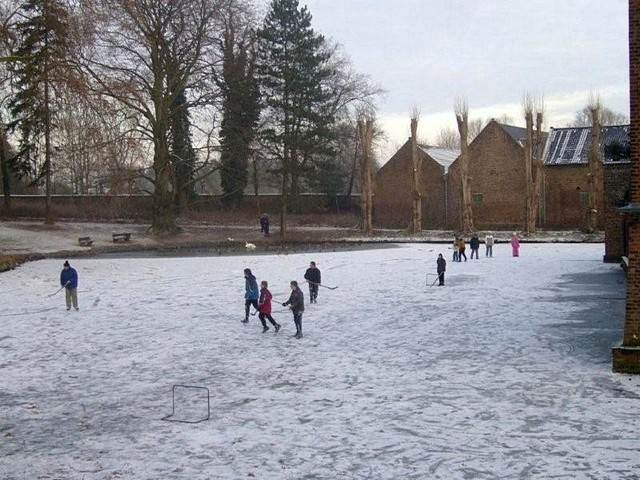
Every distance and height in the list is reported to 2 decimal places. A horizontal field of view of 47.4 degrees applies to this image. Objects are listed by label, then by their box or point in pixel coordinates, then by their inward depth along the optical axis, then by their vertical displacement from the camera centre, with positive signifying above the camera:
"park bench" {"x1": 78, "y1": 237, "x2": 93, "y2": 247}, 45.28 -1.04
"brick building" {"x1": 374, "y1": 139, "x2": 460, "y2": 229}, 61.97 +2.76
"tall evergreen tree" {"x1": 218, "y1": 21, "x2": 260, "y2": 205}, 47.84 +8.49
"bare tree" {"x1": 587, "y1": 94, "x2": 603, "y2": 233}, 48.94 +3.09
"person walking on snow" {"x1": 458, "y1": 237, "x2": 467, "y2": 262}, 34.55 -1.23
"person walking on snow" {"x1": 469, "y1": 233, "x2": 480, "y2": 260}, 36.00 -1.10
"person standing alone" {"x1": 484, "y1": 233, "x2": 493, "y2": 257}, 36.91 -1.24
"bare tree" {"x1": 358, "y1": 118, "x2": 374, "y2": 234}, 55.47 +3.71
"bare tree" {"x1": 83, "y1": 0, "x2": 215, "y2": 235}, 43.25 +10.47
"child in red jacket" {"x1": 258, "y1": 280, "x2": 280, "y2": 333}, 19.38 -2.25
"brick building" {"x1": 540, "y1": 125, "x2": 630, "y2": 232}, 54.59 +3.30
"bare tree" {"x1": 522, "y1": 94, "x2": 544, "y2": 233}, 50.92 +3.79
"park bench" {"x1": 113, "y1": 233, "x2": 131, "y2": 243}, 47.58 -0.79
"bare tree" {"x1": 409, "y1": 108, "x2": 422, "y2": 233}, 54.44 +3.27
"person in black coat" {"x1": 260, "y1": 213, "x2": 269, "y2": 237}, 52.16 -0.09
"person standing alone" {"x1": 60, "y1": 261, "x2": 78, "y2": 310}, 22.72 -1.81
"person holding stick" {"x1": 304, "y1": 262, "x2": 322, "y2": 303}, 23.61 -1.85
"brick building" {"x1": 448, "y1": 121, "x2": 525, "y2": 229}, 57.44 +3.42
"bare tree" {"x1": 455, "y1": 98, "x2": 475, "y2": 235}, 52.06 +2.88
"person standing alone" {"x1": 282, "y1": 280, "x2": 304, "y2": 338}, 18.62 -2.09
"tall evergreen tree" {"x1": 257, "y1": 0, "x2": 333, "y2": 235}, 55.16 +10.46
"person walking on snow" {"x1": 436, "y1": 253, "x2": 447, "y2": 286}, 26.17 -1.69
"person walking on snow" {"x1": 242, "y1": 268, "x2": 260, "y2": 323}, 20.50 -1.95
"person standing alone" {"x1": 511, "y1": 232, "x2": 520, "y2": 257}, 36.58 -1.23
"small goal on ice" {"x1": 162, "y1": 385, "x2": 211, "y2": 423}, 12.51 -3.28
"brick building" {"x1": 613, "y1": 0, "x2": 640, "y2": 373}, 14.54 -0.21
